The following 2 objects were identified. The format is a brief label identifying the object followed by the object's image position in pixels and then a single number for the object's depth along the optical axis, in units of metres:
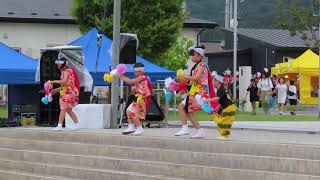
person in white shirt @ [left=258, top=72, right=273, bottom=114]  30.45
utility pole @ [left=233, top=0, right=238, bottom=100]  35.76
